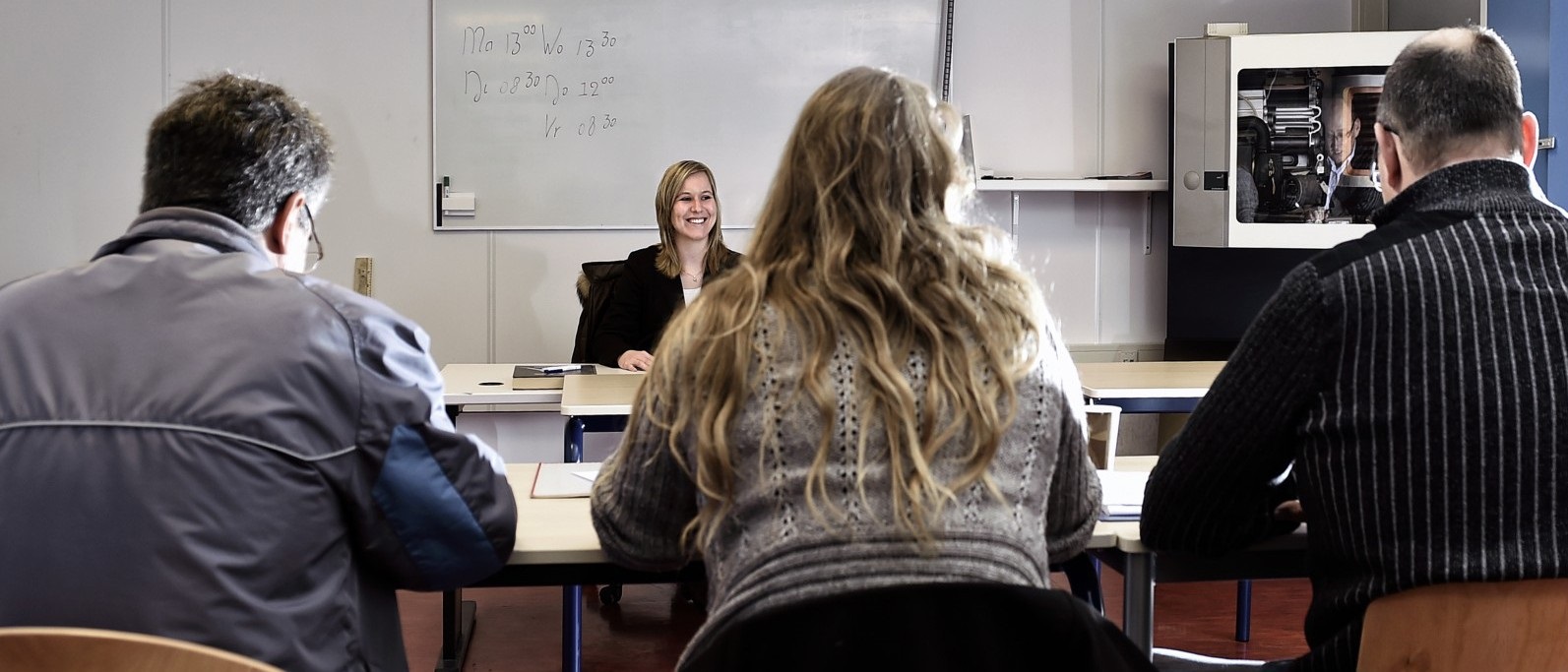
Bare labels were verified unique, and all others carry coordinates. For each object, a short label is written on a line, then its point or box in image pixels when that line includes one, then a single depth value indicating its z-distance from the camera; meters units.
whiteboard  5.00
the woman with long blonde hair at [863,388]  1.19
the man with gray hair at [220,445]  1.28
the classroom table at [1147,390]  3.48
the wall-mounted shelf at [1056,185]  5.17
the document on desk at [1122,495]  1.89
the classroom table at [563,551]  1.70
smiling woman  4.14
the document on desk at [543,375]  3.57
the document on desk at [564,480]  2.05
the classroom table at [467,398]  3.09
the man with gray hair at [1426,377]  1.35
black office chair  4.24
